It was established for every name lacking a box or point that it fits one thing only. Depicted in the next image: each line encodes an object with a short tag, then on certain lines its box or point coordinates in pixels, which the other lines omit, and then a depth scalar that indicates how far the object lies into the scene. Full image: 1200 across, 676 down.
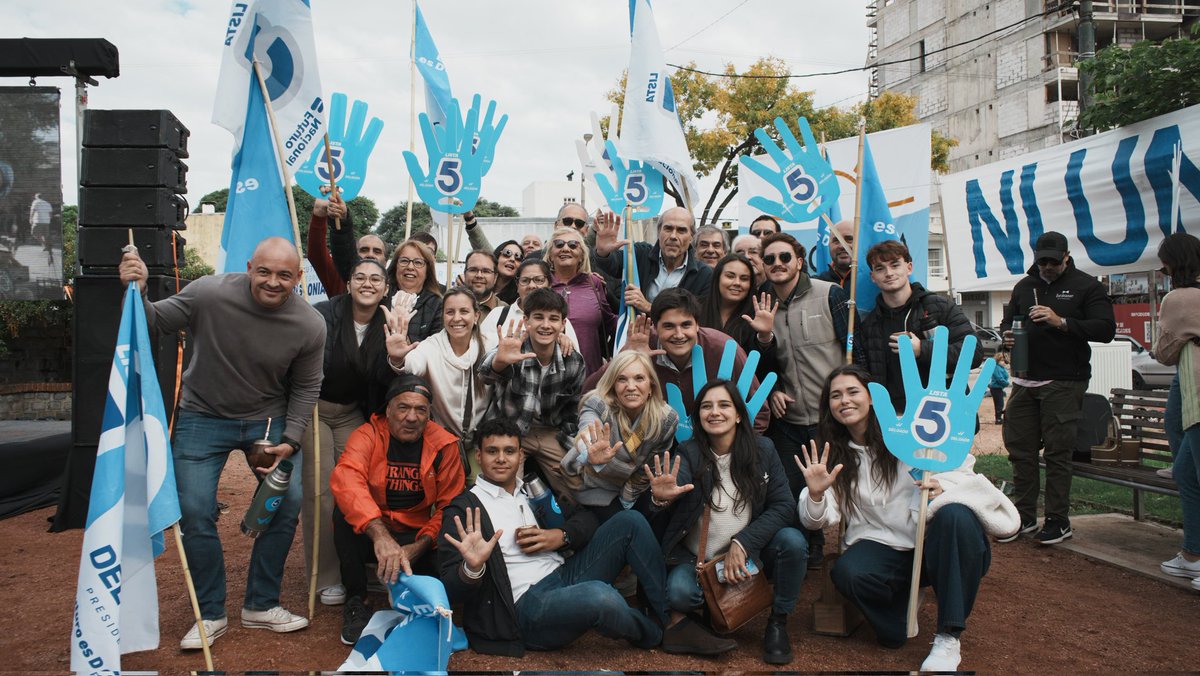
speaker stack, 6.36
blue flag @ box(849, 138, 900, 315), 4.84
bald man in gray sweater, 3.86
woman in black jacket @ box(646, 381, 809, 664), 3.80
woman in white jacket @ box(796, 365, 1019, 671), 3.62
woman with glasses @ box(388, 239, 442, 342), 4.82
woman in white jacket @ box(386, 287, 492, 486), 4.42
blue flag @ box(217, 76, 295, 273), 4.48
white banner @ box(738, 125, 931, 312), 6.86
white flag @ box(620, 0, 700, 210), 5.86
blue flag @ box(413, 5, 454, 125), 6.66
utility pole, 10.72
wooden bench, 5.30
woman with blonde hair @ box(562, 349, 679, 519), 3.99
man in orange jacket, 4.04
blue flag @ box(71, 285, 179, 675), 3.09
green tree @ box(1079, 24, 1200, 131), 9.30
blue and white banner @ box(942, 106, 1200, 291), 6.28
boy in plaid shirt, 4.26
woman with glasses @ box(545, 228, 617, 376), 5.06
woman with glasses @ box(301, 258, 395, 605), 4.42
